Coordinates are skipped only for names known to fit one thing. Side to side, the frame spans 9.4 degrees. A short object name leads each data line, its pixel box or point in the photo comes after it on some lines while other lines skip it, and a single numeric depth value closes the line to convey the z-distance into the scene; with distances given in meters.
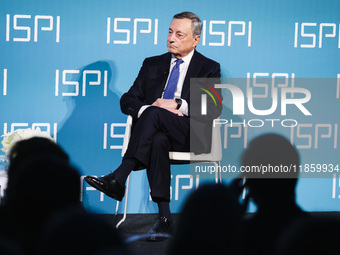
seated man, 11.73
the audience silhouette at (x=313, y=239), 3.82
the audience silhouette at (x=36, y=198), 4.36
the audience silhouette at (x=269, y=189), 5.16
